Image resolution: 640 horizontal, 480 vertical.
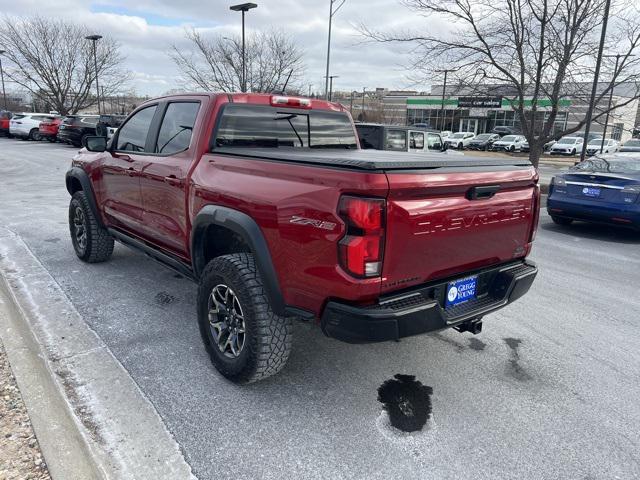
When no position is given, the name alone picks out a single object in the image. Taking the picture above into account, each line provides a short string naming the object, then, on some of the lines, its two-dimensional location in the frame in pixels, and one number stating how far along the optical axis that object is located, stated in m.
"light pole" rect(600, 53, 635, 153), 11.45
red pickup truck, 2.36
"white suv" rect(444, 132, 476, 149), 39.19
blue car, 7.32
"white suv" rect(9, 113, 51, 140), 26.25
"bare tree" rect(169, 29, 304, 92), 23.62
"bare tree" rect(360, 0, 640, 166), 11.27
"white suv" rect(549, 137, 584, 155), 33.12
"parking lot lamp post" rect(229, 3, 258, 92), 20.08
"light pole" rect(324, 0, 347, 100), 22.16
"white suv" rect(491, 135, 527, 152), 35.47
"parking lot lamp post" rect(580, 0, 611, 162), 11.17
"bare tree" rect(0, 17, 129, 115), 31.81
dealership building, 54.22
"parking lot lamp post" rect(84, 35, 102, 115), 31.42
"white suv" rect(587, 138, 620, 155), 31.26
